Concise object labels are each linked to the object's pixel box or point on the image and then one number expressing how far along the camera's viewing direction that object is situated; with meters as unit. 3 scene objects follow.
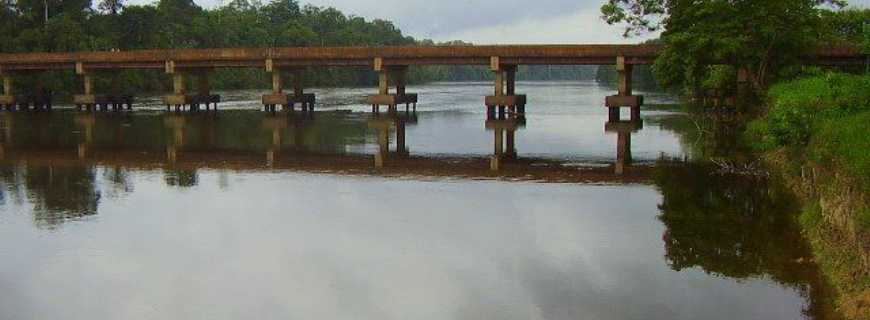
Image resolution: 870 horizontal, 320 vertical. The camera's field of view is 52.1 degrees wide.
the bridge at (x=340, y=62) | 52.09
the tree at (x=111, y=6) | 102.81
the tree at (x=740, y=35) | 40.47
